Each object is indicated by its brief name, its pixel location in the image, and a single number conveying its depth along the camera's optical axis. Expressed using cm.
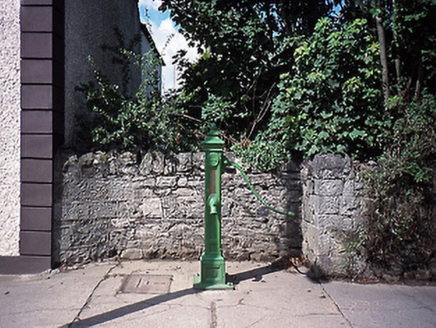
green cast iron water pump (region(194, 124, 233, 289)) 370
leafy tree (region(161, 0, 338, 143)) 535
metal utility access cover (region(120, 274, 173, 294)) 365
